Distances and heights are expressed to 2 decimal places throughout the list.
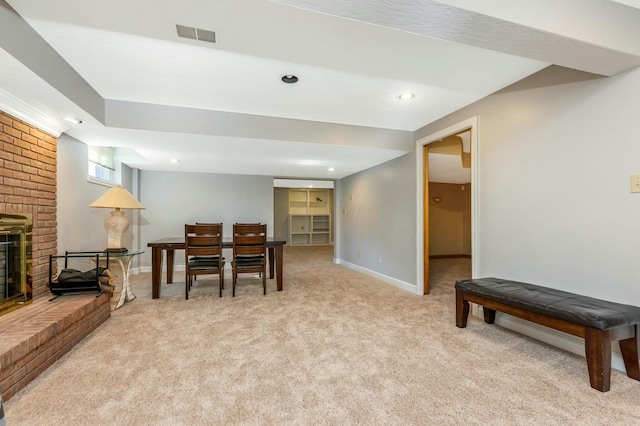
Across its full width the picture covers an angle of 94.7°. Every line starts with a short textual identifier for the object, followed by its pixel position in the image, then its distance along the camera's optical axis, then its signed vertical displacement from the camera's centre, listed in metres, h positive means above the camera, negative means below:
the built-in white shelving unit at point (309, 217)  10.45 -0.05
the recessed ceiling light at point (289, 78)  2.36 +1.12
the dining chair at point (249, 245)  3.79 -0.38
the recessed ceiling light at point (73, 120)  2.65 +0.89
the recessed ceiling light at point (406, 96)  2.73 +1.12
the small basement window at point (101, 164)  3.81 +0.75
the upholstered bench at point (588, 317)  1.66 -0.64
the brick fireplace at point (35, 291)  1.72 -0.66
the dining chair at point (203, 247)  3.60 -0.38
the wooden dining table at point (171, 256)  3.62 -0.55
